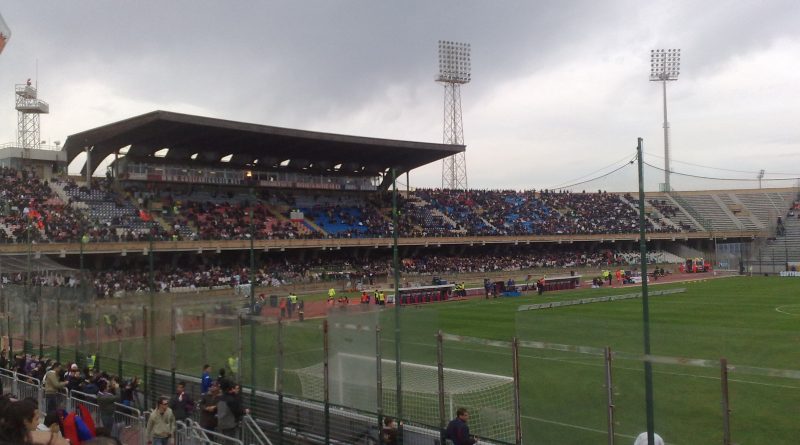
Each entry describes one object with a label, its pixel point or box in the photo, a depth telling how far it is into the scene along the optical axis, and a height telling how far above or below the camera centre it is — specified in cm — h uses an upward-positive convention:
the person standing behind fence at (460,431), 916 -262
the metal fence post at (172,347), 1452 -215
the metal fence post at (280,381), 1204 -247
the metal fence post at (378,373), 1055 -205
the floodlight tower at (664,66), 9125 +2520
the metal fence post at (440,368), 949 -180
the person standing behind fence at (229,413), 1182 -300
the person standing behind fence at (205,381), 1328 -268
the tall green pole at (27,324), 2109 -236
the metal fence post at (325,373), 1118 -215
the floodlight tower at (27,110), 5925 +1323
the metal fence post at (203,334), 1354 -179
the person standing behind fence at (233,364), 1323 -236
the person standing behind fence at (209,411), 1165 -289
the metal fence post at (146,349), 1526 -233
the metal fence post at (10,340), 2088 -284
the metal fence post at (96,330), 1712 -209
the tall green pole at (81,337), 1805 -239
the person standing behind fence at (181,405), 1240 -296
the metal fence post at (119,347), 1632 -245
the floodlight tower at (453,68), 8106 +2250
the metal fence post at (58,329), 1875 -229
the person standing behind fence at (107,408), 1240 -300
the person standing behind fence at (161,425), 1064 -286
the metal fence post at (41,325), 1981 -224
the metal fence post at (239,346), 1292 -194
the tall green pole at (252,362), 1273 -222
